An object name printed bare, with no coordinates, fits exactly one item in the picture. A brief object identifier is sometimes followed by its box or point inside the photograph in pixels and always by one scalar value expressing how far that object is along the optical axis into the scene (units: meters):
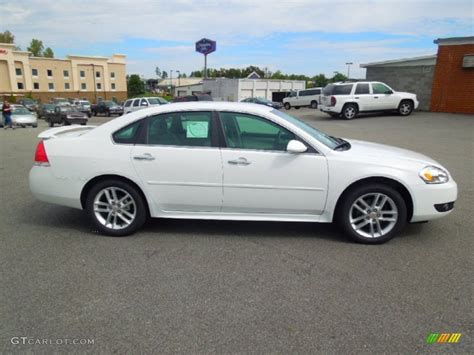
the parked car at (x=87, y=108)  32.28
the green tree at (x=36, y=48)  89.94
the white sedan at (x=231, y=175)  3.68
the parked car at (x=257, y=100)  32.23
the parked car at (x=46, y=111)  26.49
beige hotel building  62.34
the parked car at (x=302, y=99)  32.66
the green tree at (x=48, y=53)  89.56
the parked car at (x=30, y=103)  40.12
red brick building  17.88
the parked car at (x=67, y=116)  23.36
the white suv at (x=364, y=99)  18.33
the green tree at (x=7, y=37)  79.86
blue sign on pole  42.75
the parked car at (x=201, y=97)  25.67
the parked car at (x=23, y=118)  20.72
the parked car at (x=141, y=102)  25.89
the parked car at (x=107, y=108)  34.19
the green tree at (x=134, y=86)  89.56
